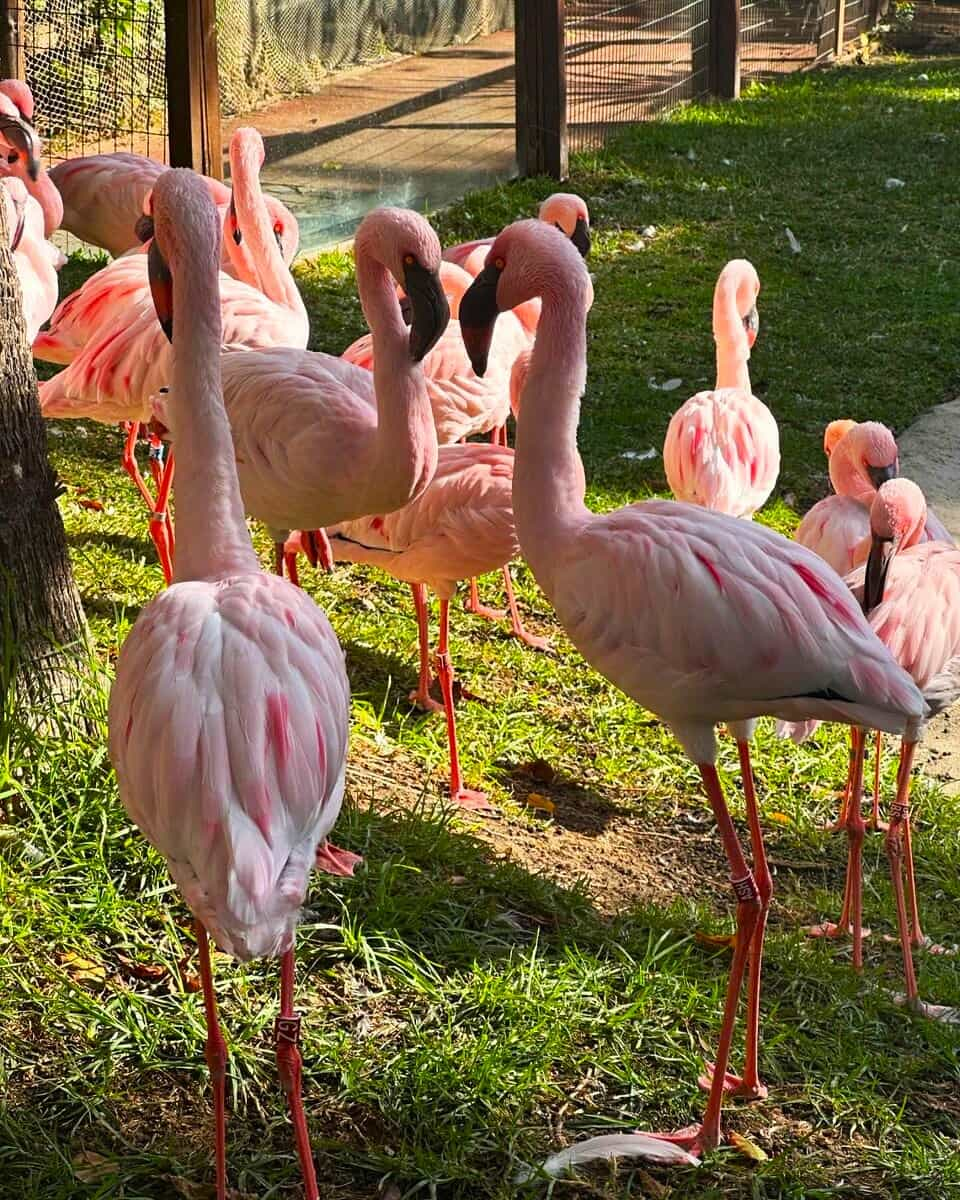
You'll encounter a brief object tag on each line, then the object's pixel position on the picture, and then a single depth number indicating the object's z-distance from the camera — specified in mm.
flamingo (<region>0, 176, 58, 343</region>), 5695
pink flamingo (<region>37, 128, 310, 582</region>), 5004
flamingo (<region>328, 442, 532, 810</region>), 4297
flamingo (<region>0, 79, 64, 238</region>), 6246
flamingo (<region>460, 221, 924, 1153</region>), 3000
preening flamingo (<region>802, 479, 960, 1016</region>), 3662
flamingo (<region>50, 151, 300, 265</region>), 7055
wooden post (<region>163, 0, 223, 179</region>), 7074
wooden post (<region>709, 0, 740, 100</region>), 12453
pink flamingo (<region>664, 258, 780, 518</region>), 4762
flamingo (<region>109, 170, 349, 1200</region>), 2316
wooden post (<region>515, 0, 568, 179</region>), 9586
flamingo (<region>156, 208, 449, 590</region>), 3932
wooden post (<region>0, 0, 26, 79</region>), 7344
